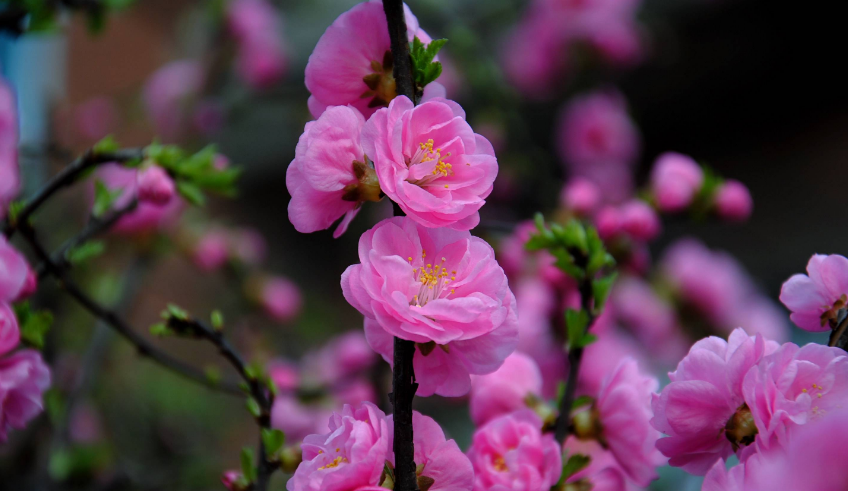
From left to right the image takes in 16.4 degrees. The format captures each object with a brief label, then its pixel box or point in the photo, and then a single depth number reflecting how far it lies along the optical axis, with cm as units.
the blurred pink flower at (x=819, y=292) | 61
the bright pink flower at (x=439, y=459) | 60
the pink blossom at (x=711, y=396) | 60
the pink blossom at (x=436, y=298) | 58
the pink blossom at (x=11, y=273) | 62
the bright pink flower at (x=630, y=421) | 63
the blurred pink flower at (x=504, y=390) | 65
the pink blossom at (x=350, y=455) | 58
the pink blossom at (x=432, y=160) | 59
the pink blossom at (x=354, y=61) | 61
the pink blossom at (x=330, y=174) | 59
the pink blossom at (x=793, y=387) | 59
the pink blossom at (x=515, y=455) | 62
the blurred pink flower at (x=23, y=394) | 63
